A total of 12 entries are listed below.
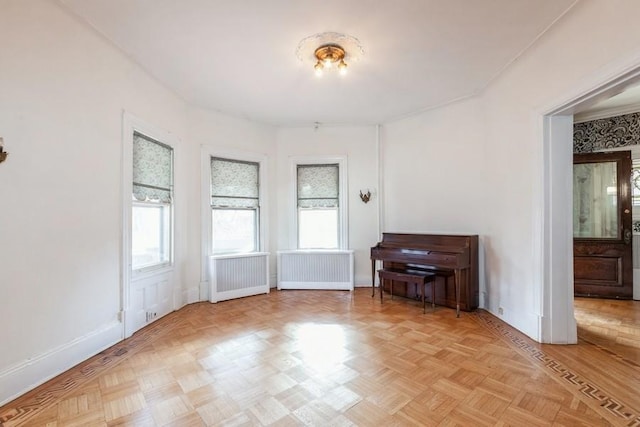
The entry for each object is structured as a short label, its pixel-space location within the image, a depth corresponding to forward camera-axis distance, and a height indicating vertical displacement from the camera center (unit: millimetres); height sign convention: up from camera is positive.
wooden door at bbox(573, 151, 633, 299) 4402 -164
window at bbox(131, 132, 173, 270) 3371 +151
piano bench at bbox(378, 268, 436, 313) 3891 -836
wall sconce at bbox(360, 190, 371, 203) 5234 +328
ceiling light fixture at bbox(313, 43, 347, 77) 2900 +1581
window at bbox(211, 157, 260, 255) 4715 +152
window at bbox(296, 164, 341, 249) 5418 +180
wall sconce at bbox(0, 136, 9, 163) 1959 +413
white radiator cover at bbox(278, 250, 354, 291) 5105 -931
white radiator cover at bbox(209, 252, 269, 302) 4418 -932
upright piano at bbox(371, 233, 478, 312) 3809 -611
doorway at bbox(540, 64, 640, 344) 2834 -159
